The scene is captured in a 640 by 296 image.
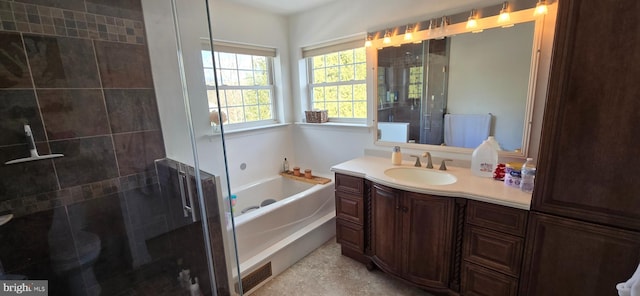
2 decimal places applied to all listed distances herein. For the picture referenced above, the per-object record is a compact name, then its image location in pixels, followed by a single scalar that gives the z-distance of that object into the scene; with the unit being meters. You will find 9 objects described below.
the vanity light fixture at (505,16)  1.66
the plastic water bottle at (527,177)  1.40
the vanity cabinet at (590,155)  1.01
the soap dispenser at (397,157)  2.15
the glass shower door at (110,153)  1.40
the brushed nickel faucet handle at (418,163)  2.09
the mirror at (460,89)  1.70
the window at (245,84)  2.68
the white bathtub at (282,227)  1.90
